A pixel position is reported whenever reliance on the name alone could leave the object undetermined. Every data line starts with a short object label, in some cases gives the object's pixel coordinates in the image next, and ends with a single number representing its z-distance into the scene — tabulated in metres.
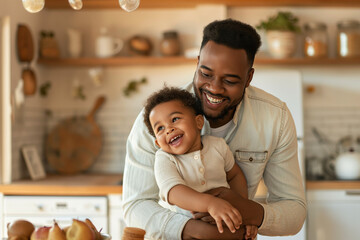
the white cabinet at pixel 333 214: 3.48
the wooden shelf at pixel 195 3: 3.86
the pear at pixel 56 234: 1.20
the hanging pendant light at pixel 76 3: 1.58
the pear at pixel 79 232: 1.21
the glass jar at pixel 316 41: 3.86
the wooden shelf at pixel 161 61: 3.83
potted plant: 3.80
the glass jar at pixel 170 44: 3.93
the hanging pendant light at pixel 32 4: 1.44
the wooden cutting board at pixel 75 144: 4.06
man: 1.68
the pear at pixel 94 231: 1.30
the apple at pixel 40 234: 1.22
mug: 3.96
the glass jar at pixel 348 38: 3.83
